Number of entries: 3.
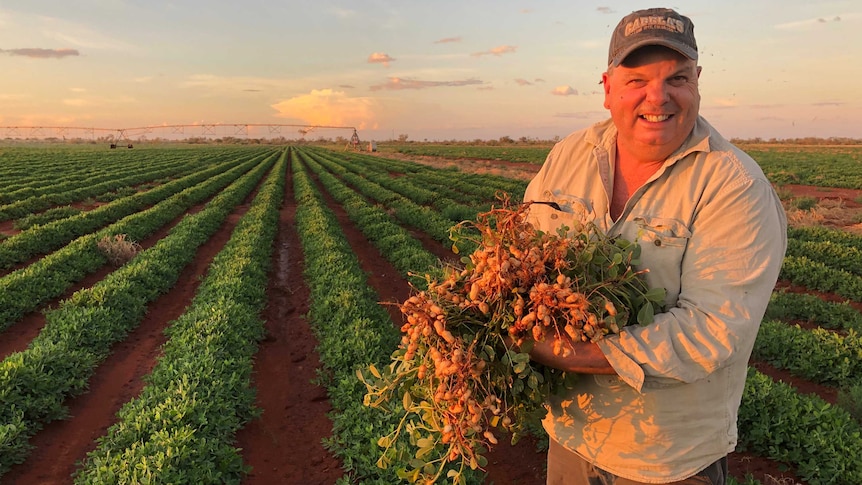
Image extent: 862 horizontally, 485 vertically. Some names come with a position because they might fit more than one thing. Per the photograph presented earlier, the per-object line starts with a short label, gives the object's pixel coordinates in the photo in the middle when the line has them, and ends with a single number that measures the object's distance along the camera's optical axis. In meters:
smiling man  1.63
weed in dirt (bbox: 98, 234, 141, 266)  11.25
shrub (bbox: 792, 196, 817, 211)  18.77
